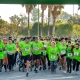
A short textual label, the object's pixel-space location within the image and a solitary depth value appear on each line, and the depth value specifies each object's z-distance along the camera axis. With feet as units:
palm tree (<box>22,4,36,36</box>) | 168.92
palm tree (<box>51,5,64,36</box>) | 161.68
